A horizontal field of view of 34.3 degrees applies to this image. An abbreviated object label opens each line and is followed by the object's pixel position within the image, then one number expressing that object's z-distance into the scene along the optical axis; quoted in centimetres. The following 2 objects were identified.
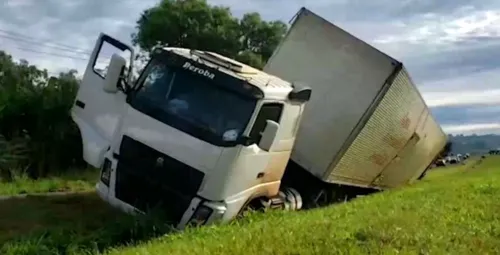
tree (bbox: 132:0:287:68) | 3581
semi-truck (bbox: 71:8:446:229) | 1002
